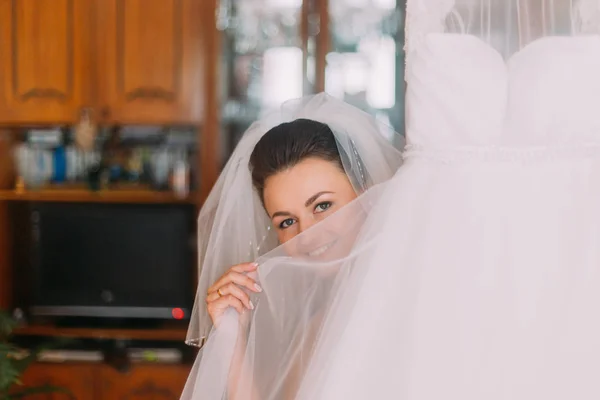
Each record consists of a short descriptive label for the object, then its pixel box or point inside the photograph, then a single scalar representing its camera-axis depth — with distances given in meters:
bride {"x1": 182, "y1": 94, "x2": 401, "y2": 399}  0.88
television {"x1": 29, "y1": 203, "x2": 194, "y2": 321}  2.49
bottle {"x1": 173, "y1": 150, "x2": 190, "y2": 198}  2.52
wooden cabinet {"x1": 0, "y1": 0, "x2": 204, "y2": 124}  2.46
